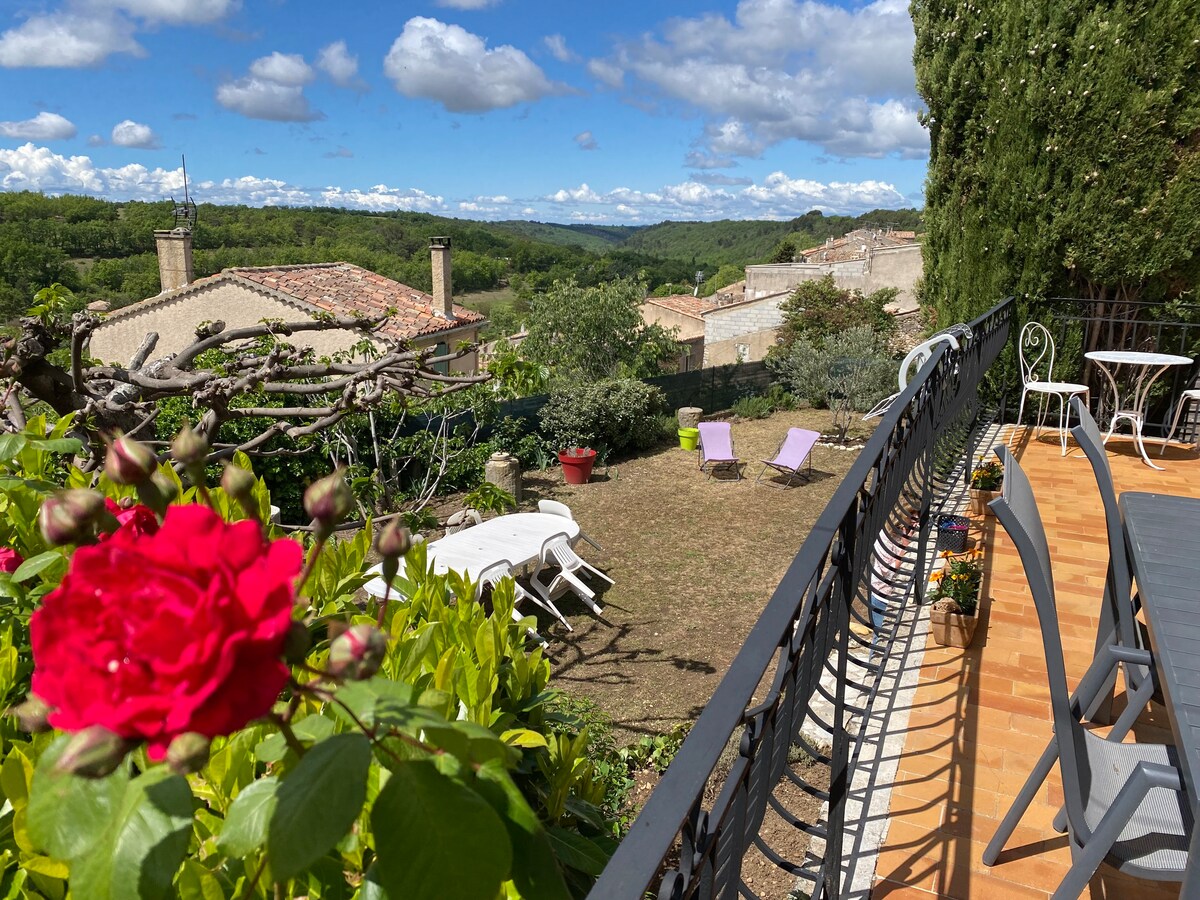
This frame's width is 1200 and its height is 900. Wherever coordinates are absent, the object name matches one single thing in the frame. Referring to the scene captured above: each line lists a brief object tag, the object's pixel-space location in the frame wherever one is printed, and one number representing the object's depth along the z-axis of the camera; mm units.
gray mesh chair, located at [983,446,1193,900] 1577
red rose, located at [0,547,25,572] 1331
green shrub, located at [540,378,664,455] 11352
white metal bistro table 5707
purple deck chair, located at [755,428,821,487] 9945
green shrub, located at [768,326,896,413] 13320
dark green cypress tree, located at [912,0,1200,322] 6148
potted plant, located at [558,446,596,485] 10406
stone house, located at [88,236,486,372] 15843
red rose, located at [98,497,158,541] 718
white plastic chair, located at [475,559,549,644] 5292
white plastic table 5633
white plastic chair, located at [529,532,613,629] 6148
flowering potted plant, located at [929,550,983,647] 3420
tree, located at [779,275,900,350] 17812
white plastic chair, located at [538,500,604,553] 6859
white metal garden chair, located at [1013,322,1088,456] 6687
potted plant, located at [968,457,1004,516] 5059
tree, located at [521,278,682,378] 18859
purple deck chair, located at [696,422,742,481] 10484
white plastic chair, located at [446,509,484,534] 7496
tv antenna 17062
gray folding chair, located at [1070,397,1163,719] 2395
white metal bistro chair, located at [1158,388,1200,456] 5719
